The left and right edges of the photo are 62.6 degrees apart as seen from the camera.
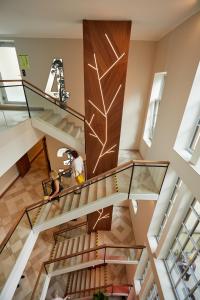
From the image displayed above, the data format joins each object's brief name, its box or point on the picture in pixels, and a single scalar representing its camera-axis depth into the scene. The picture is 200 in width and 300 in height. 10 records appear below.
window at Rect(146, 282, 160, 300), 4.54
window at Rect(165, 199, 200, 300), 3.21
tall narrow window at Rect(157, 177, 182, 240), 3.99
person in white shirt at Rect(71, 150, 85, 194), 5.16
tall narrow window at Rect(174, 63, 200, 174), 3.07
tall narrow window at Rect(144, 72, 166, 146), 5.87
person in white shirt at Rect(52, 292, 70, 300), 6.18
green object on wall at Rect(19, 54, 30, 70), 6.64
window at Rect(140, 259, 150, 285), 5.40
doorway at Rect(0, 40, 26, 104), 6.63
